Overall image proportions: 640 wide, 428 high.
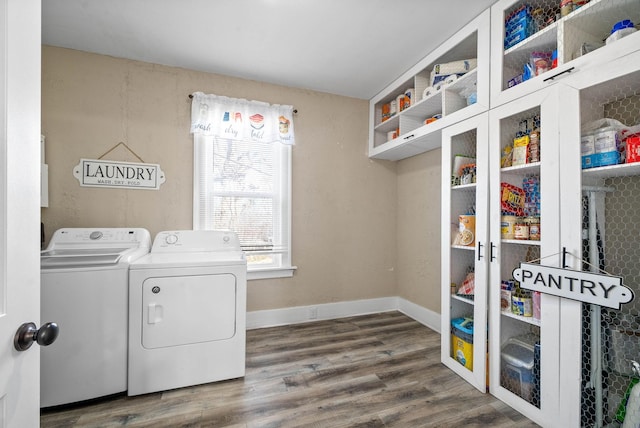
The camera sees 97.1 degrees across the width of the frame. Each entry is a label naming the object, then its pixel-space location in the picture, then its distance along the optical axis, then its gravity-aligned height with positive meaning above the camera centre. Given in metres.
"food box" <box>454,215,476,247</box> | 1.97 -0.11
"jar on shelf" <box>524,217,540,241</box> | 1.59 -0.07
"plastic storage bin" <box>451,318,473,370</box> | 1.96 -0.90
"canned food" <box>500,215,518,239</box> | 1.71 -0.07
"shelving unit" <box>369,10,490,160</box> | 1.87 +0.96
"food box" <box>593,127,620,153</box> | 1.30 +0.35
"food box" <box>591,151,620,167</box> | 1.29 +0.26
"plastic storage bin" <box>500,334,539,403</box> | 1.60 -0.90
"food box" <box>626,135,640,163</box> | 1.22 +0.29
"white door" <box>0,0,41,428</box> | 0.61 +0.02
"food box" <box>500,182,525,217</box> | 1.70 +0.10
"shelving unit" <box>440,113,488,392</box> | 1.83 -0.27
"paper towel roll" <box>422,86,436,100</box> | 2.33 +1.03
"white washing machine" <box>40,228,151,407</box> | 1.62 -0.66
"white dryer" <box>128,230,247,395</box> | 1.76 -0.70
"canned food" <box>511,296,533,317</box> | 1.64 -0.54
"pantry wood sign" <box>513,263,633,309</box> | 1.23 -0.34
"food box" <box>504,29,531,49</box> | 1.65 +1.06
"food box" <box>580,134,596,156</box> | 1.37 +0.34
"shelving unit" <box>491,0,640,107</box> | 1.31 +0.95
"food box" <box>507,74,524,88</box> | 1.71 +0.82
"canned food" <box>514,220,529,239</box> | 1.64 -0.09
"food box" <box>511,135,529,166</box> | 1.64 +0.38
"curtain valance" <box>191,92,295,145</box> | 2.61 +0.92
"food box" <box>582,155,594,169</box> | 1.37 +0.26
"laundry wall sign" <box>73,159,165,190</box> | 2.35 +0.34
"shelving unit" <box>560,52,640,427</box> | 1.30 -0.14
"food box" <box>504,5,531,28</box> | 1.66 +1.20
